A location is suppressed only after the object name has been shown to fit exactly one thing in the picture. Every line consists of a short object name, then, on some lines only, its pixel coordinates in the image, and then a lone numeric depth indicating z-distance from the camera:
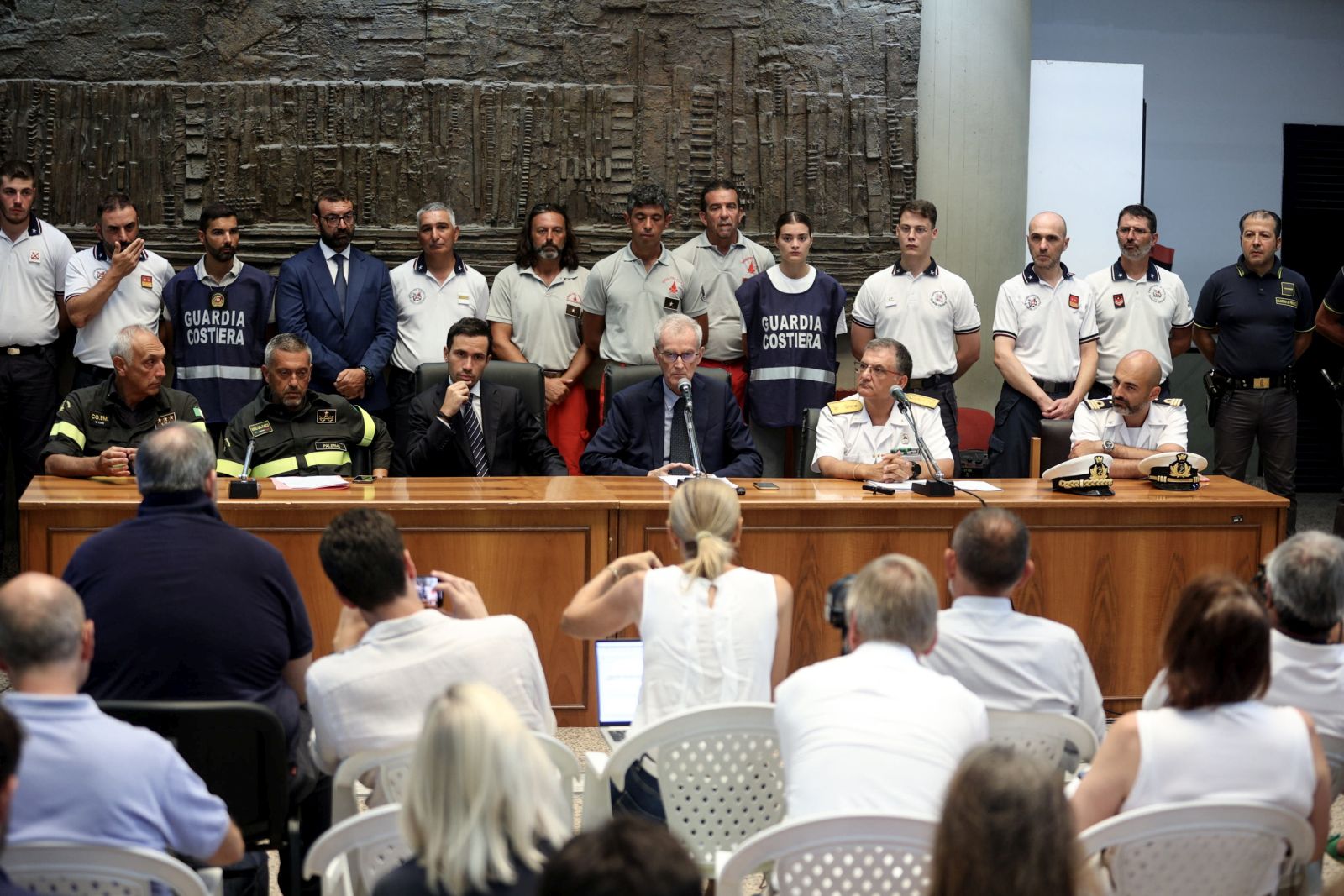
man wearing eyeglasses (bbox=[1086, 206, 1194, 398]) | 7.36
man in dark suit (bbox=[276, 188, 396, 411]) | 7.09
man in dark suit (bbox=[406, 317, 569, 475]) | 6.04
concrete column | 8.34
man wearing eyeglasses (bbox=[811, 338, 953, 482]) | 5.87
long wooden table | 4.94
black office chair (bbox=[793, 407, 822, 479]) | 6.19
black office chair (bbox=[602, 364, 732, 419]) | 6.29
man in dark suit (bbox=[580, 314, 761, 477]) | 6.11
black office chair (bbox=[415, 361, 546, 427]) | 6.27
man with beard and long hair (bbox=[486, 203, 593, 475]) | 7.42
